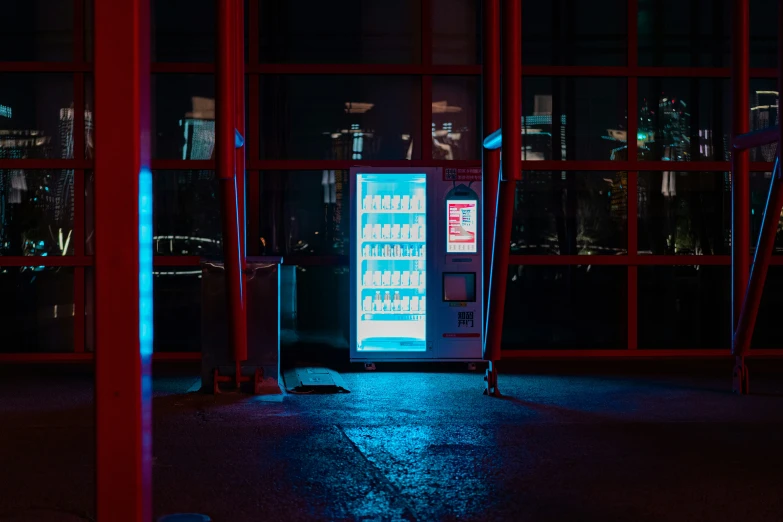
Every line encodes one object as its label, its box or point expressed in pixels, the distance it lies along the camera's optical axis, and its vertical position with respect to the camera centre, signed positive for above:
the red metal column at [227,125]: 7.15 +0.93
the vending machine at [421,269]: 9.63 -0.33
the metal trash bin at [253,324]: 8.35 -0.82
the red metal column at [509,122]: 7.25 +0.98
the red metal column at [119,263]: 3.75 -0.10
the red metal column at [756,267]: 7.79 -0.25
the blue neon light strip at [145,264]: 3.82 -0.11
